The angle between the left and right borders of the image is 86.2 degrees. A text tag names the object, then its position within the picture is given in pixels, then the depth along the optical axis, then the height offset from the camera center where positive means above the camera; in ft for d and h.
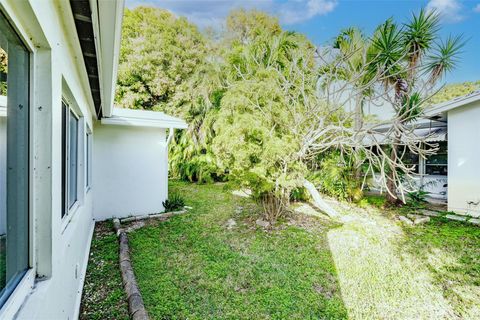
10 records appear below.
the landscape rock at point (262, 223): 24.53 -6.33
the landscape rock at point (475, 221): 25.46 -6.38
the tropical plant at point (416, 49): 29.40 +13.06
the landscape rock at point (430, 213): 28.78 -6.35
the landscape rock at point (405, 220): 26.02 -6.46
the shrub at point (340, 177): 34.53 -2.58
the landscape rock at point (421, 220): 26.03 -6.34
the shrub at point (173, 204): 29.53 -5.37
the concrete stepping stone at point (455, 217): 27.02 -6.35
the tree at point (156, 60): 63.72 +25.33
